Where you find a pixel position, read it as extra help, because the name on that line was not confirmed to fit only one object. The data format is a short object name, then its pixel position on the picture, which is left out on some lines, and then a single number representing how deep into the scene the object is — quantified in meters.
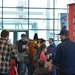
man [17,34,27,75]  9.32
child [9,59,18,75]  6.57
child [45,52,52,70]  6.92
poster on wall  12.18
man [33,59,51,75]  5.52
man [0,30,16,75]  5.18
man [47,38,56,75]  10.02
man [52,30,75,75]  5.15
